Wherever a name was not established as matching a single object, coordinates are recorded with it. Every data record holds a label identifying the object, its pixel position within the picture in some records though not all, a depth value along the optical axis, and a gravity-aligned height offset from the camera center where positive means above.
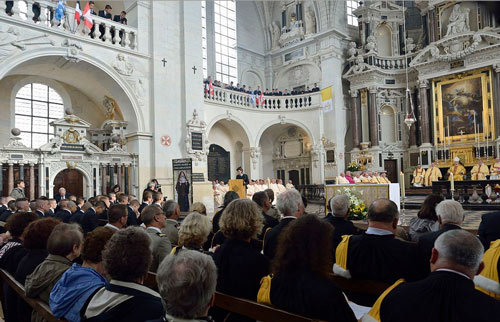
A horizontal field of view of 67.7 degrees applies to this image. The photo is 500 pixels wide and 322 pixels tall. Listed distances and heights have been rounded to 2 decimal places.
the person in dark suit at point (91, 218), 5.88 -0.57
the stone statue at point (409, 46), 21.12 +7.18
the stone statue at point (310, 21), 22.17 +9.19
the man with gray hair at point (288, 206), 3.48 -0.31
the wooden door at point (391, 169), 20.62 +0.22
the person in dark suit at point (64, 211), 6.55 -0.52
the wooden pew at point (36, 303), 2.33 -0.82
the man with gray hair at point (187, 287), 1.55 -0.45
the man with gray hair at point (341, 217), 3.67 -0.43
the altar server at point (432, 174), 17.05 -0.10
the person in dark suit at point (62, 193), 9.18 -0.26
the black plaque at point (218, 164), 20.49 +0.78
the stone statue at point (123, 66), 13.06 +4.07
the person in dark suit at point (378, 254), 2.61 -0.59
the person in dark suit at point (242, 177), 14.12 +0.02
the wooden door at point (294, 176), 22.34 -0.01
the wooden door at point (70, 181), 12.70 +0.04
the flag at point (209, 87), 17.58 +4.30
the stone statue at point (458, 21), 18.78 +7.60
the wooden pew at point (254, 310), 1.93 -0.77
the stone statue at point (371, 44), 20.59 +7.16
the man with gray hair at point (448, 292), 1.61 -0.55
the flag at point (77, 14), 11.70 +5.28
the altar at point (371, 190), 9.42 -0.42
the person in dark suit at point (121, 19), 13.72 +5.98
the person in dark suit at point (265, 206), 4.54 -0.36
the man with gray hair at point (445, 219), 2.99 -0.41
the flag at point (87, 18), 11.85 +5.22
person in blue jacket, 2.19 -0.64
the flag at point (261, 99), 19.91 +4.15
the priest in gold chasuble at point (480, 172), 15.48 -0.05
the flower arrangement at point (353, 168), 15.81 +0.26
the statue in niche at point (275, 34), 24.00 +9.17
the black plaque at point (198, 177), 13.86 +0.06
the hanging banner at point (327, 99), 17.77 +3.65
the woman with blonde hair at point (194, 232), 3.00 -0.43
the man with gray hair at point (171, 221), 4.44 -0.50
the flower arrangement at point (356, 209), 8.16 -0.77
